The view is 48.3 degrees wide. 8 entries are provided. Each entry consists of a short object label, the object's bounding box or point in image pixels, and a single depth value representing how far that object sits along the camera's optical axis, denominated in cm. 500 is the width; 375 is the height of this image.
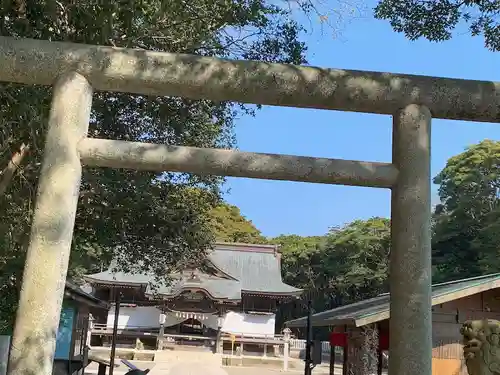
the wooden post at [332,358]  1318
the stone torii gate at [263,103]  339
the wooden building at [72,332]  1080
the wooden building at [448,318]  945
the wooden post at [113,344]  1175
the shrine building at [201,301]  2795
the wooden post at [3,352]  582
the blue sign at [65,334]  1092
